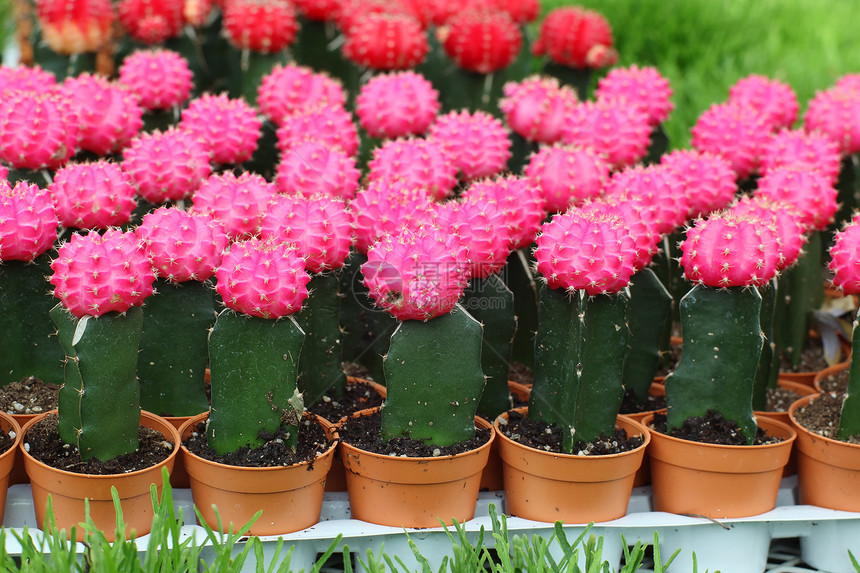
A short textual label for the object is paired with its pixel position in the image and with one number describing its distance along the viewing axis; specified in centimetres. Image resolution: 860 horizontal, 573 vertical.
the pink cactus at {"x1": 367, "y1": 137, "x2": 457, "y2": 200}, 227
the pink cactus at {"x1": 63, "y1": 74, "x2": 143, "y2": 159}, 241
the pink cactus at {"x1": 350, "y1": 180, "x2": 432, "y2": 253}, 203
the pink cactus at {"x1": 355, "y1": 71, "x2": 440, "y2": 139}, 264
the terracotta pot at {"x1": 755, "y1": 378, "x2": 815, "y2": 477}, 226
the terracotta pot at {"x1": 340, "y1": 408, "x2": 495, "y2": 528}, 188
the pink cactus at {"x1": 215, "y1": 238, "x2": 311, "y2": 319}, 171
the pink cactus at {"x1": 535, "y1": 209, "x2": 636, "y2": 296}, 184
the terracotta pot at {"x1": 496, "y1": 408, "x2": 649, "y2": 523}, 194
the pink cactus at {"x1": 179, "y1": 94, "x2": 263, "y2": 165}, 243
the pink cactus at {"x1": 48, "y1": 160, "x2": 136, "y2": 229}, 205
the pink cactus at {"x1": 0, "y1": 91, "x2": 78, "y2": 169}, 220
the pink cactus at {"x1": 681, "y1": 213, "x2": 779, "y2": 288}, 192
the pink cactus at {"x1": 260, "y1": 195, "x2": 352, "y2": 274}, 193
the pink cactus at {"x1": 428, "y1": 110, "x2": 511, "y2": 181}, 244
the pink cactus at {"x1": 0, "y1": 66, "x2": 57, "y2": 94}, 248
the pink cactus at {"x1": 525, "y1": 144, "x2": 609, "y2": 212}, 230
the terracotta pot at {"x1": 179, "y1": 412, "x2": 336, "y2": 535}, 182
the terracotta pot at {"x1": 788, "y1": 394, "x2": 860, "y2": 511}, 206
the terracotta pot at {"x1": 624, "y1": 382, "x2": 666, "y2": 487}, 219
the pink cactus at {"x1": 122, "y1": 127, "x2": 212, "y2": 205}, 221
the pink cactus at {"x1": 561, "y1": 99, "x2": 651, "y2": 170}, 257
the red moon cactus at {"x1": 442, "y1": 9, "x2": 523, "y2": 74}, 320
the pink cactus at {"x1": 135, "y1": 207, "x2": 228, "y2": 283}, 190
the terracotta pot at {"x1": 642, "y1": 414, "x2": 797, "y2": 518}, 201
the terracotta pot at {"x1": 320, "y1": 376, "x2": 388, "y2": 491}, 206
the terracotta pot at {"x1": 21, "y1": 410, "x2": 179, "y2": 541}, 177
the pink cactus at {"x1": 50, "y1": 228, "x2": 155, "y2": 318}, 170
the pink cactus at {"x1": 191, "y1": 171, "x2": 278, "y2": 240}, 208
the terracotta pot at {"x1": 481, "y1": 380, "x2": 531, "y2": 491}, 212
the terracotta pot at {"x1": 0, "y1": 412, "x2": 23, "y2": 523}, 183
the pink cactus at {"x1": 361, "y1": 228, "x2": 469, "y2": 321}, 176
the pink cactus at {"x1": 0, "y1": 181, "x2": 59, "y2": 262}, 190
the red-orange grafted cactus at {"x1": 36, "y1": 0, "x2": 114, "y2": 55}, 323
